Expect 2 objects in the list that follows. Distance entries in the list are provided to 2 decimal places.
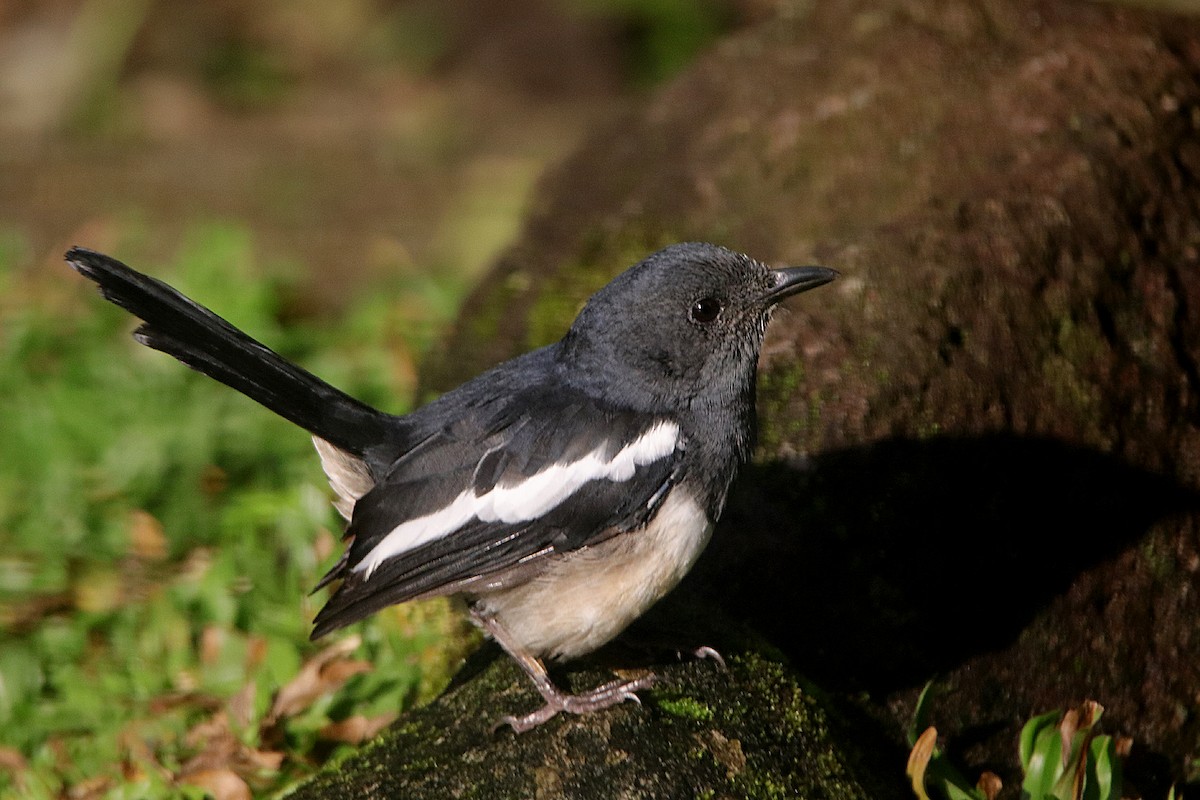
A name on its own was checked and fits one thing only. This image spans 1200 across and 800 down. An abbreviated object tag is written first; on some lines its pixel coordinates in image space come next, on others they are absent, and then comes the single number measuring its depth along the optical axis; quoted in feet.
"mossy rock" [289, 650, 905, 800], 19.29
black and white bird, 21.66
